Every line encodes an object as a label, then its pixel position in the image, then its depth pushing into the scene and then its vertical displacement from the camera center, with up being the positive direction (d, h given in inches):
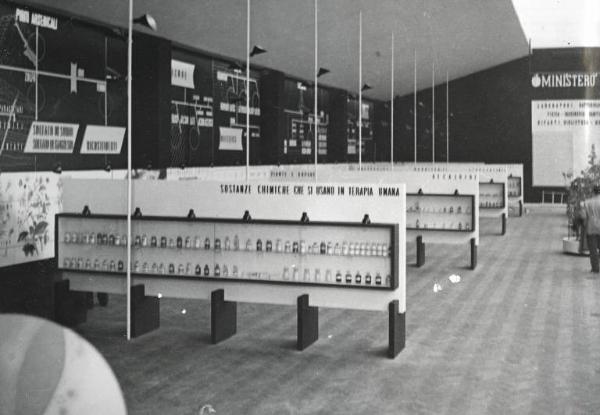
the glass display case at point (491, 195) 685.9 +15.1
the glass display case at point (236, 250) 297.0 -13.8
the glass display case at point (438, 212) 491.2 +0.6
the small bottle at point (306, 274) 304.3 -22.4
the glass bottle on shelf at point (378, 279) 294.7 -23.4
